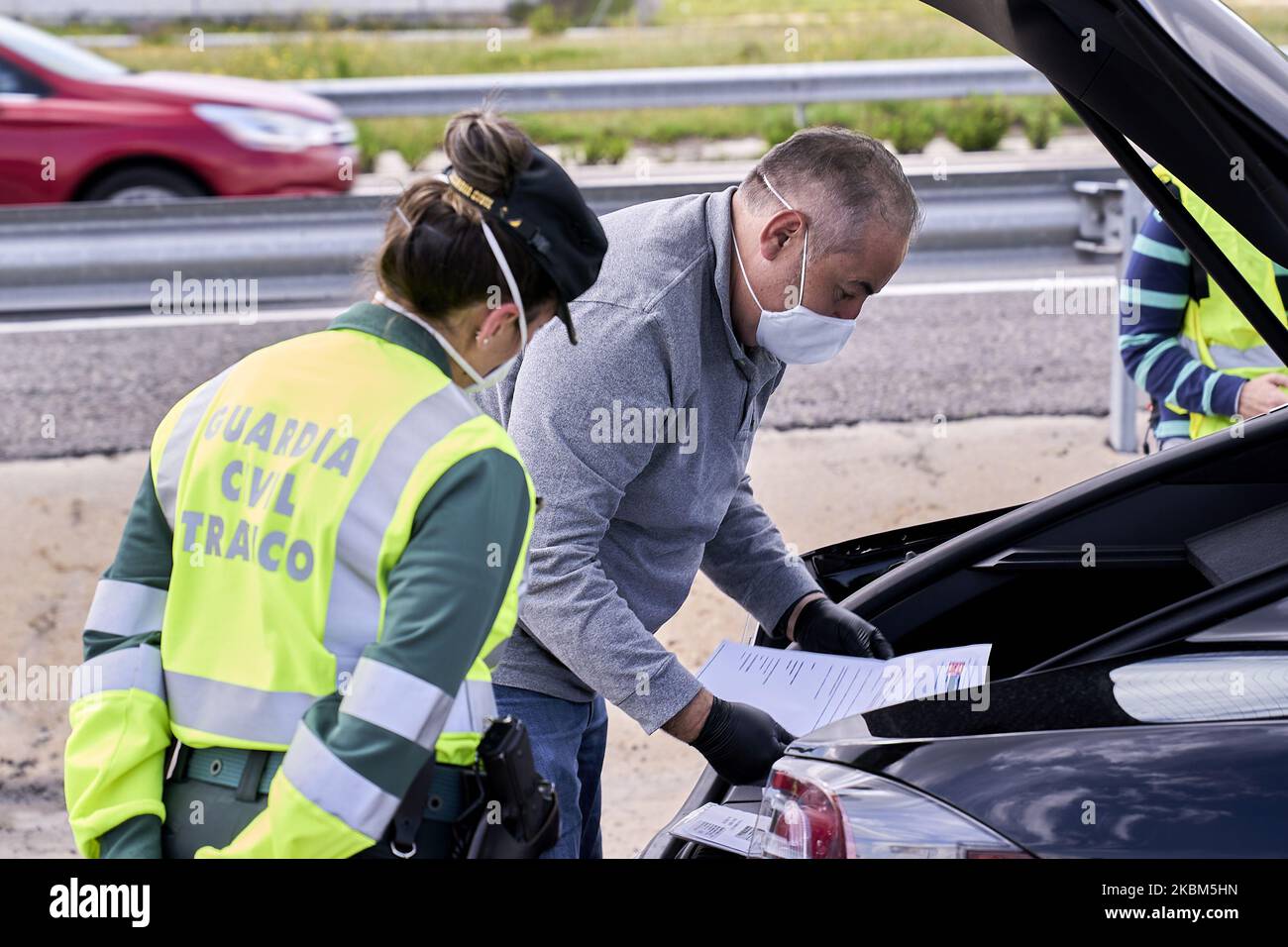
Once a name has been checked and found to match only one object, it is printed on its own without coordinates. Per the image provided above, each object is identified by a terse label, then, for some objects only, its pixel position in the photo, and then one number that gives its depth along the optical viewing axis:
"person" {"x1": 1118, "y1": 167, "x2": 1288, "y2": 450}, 3.26
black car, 1.62
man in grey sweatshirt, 2.08
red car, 7.93
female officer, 1.46
